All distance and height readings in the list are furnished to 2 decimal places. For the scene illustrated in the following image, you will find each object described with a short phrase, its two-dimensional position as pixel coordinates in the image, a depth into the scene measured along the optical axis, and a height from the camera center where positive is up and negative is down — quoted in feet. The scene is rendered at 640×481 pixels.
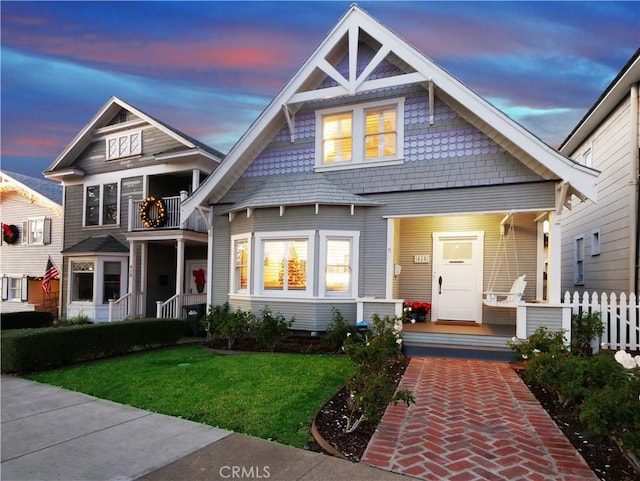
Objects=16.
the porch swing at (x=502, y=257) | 34.50 -0.05
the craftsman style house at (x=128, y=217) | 47.47 +4.06
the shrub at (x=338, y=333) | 30.37 -6.06
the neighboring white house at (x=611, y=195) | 31.40 +5.68
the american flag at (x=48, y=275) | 54.19 -3.71
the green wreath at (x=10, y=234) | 65.21 +2.11
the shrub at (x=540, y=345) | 19.24 -4.64
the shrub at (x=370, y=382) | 14.02 -4.95
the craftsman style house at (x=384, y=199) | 29.99 +4.54
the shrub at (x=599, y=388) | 11.34 -4.49
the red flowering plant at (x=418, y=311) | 35.63 -5.01
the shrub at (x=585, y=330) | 27.40 -4.96
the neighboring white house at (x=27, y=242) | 61.45 +0.86
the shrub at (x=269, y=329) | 31.27 -6.12
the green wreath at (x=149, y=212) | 46.88 +4.35
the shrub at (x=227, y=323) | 32.91 -6.16
